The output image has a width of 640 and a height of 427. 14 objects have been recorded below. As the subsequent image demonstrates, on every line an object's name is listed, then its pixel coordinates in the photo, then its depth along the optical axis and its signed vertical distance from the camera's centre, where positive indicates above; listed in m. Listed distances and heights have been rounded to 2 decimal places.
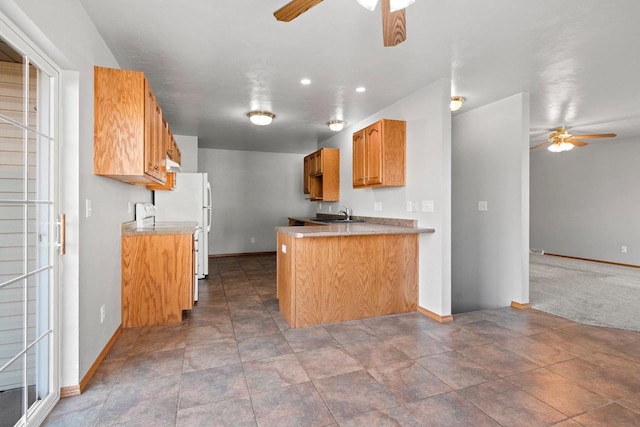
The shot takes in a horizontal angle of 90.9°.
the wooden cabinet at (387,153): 3.61 +0.71
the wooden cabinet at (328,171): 5.46 +0.75
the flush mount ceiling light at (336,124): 4.74 +1.36
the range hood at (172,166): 3.54 +0.59
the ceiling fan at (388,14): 1.52 +1.01
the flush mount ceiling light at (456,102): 3.63 +1.31
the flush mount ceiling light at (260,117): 4.20 +1.30
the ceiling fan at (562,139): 4.58 +1.10
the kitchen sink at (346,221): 4.78 -0.11
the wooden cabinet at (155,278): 2.91 -0.60
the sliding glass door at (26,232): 1.41 -0.09
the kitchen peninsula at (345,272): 2.98 -0.59
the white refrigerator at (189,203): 4.56 +0.17
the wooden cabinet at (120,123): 2.19 +0.65
